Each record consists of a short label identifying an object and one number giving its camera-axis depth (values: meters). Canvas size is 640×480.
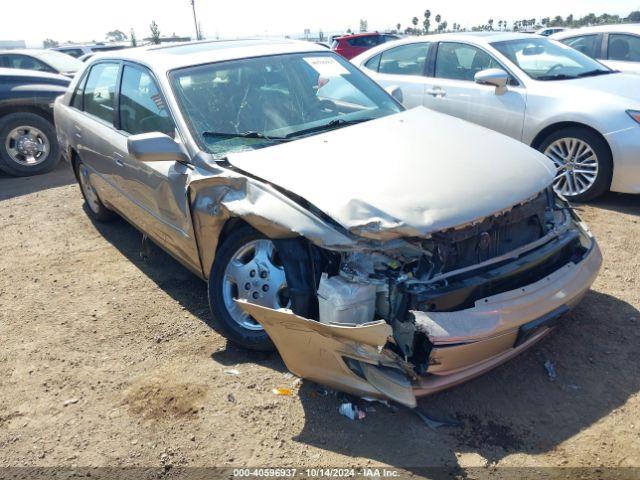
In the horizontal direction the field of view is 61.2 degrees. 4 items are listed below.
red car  18.66
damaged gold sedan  2.50
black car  7.73
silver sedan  5.11
